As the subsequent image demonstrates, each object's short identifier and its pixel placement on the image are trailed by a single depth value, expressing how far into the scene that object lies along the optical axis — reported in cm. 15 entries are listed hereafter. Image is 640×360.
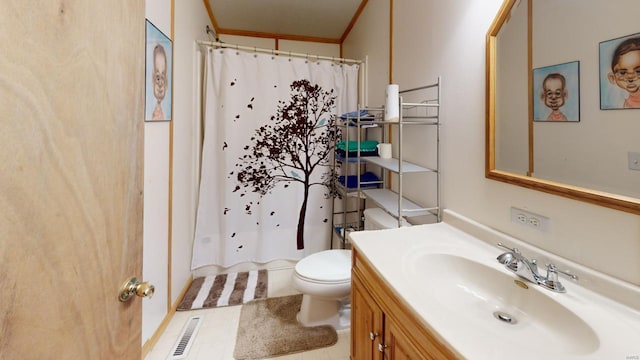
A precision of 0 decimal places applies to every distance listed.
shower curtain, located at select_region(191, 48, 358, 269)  231
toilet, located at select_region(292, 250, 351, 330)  160
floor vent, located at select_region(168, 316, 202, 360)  154
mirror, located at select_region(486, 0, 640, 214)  75
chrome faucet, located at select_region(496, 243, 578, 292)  82
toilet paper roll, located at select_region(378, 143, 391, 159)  187
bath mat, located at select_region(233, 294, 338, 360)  158
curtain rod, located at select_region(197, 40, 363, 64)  224
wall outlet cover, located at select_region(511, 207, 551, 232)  96
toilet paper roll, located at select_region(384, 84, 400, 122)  151
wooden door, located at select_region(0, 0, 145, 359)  39
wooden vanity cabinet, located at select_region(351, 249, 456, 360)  72
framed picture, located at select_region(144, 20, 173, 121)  141
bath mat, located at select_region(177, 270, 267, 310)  203
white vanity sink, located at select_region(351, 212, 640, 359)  62
